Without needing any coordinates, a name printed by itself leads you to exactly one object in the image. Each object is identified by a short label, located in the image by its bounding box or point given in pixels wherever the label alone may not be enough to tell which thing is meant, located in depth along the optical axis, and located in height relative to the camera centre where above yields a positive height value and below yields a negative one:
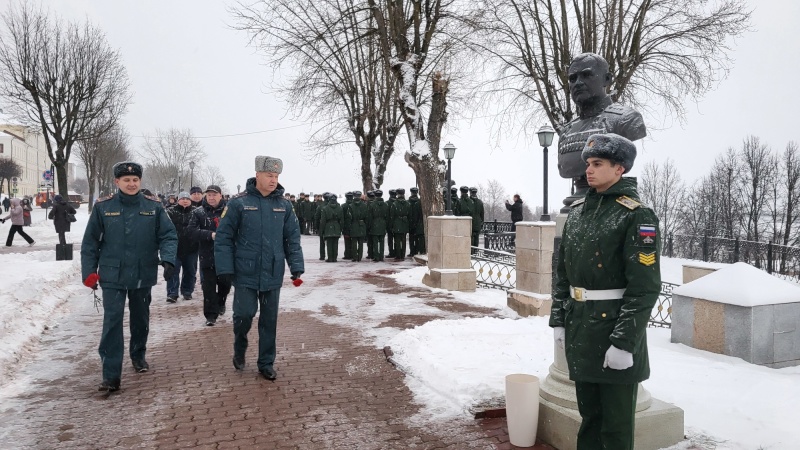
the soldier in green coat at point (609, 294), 2.76 -0.41
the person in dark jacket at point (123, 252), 5.24 -0.40
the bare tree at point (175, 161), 68.62 +6.56
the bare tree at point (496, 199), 76.44 +2.48
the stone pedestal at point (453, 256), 11.59 -0.88
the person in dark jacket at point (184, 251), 9.55 -0.67
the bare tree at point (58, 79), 21.44 +5.31
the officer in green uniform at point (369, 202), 17.48 +0.36
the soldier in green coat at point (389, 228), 17.73 -0.48
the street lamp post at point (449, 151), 16.38 +1.87
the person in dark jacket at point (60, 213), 17.14 -0.05
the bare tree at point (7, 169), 56.03 +4.33
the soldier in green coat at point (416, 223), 18.22 -0.30
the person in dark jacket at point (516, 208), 22.59 +0.27
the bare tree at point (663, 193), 55.73 +2.49
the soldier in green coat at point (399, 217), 17.58 -0.10
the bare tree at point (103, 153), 42.16 +5.02
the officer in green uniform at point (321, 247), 17.52 -1.08
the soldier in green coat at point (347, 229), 17.12 -0.49
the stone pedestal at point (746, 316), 5.98 -1.11
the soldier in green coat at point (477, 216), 18.70 -0.06
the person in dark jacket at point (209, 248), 8.14 -0.53
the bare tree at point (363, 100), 23.03 +5.27
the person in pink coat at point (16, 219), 19.67 -0.28
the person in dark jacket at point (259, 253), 5.48 -0.40
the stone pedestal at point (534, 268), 8.78 -0.86
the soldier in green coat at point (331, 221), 16.61 -0.23
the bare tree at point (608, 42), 16.94 +5.59
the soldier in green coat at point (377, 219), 17.12 -0.17
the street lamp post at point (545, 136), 12.10 +1.74
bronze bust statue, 4.34 +0.83
